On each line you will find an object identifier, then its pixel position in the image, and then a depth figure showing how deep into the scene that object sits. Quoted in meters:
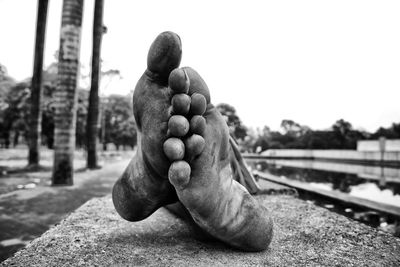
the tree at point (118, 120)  34.34
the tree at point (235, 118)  43.93
